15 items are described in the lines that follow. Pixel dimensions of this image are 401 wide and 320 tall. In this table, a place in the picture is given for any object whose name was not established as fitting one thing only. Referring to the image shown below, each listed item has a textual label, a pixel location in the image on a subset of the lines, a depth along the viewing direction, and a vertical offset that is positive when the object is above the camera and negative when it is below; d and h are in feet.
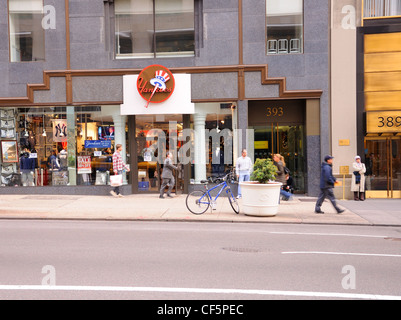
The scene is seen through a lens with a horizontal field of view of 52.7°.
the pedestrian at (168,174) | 51.70 -2.94
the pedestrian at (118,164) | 53.16 -1.61
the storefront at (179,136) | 54.85 +2.05
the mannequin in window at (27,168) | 56.81 -2.11
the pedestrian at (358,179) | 52.06 -4.01
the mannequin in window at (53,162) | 56.65 -1.32
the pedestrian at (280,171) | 48.60 -2.57
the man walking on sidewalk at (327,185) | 40.98 -3.66
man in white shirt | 51.78 -2.16
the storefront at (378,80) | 52.49 +8.98
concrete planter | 38.52 -4.60
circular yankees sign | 54.08 +9.06
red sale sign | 56.70 -1.79
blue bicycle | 40.04 -5.07
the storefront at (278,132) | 56.49 +2.48
